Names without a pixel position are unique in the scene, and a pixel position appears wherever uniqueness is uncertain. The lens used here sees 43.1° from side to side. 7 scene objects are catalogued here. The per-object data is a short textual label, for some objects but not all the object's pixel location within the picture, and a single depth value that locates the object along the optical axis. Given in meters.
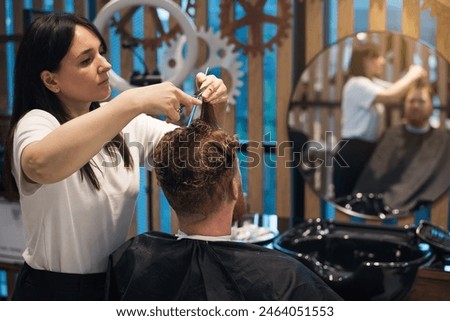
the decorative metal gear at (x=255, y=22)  2.76
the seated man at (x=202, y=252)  1.52
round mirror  2.56
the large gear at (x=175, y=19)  2.80
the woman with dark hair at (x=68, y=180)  1.54
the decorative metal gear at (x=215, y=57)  2.84
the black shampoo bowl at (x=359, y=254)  2.10
